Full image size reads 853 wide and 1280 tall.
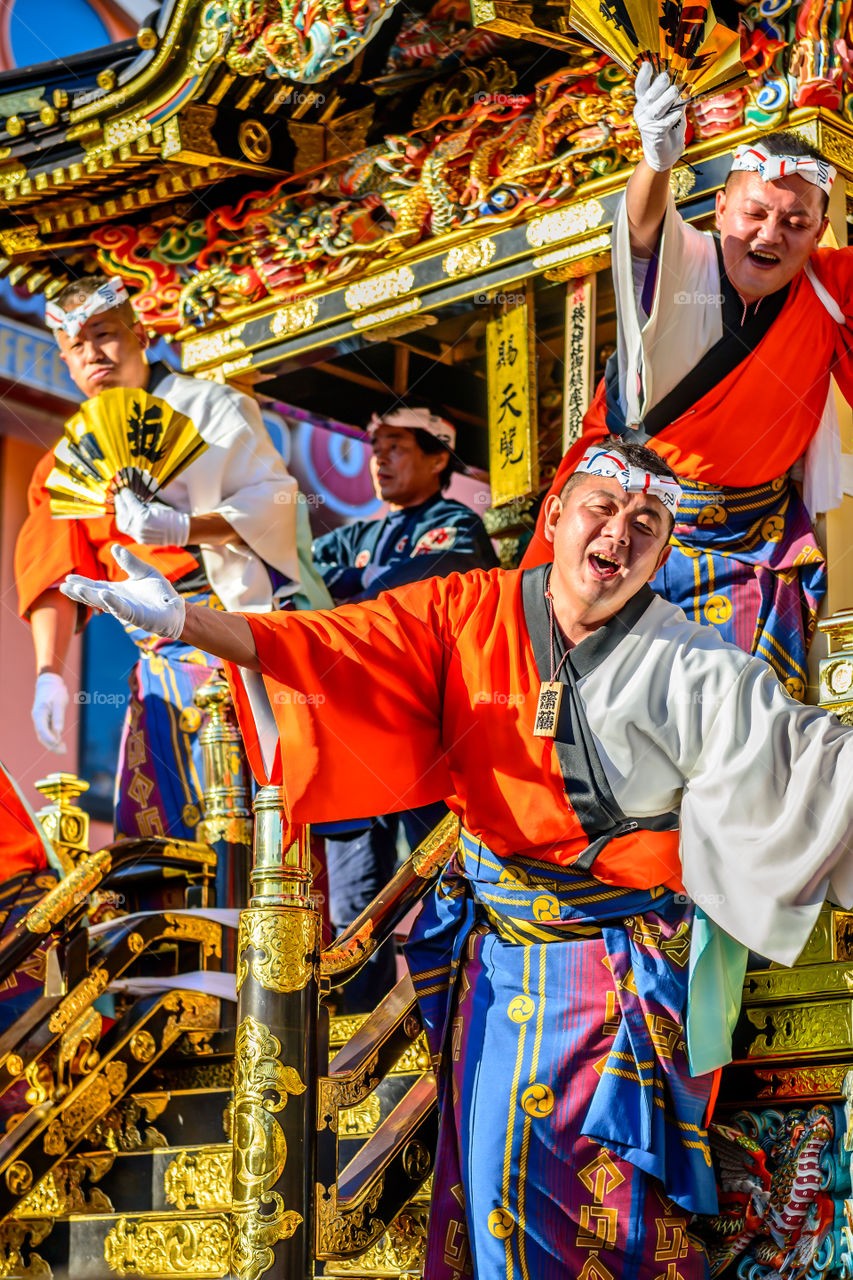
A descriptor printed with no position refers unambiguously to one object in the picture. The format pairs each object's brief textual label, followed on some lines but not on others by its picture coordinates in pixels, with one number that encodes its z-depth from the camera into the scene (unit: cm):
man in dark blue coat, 579
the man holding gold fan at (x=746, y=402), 433
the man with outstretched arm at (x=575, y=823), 324
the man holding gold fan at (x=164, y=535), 573
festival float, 351
